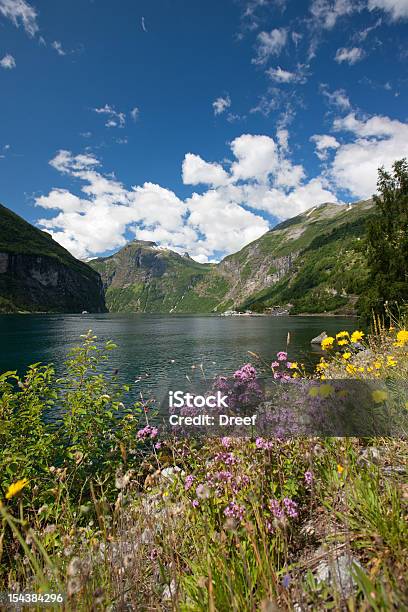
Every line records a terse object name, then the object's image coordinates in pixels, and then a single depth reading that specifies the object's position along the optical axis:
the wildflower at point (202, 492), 1.95
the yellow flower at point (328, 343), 6.58
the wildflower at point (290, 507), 3.41
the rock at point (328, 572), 2.54
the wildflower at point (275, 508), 2.94
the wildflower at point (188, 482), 4.03
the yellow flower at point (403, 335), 5.71
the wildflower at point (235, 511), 3.45
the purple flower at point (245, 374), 5.66
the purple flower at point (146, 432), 5.41
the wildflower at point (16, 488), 1.63
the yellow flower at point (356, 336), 7.06
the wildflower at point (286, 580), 1.51
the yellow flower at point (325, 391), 4.87
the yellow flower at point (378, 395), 3.44
